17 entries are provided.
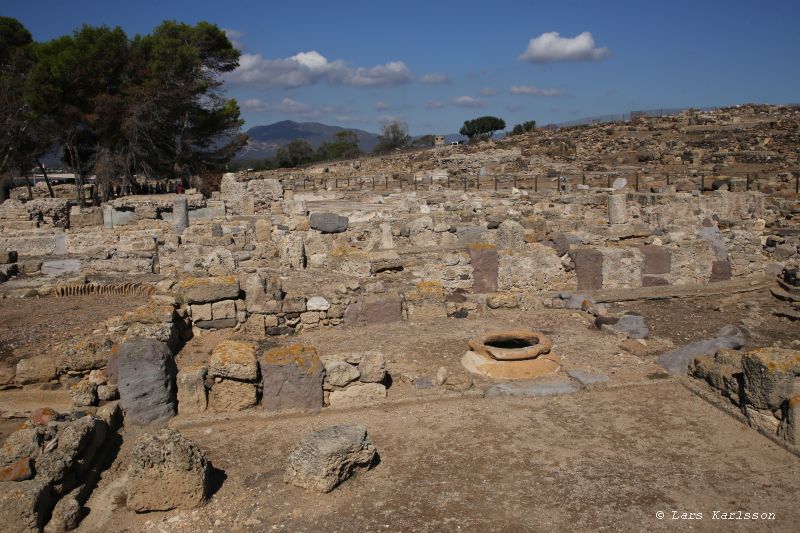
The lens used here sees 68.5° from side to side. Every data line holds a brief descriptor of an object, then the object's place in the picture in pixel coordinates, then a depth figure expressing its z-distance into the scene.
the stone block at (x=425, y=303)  8.88
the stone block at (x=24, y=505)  3.87
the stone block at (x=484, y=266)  10.01
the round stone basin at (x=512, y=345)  6.92
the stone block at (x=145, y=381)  5.70
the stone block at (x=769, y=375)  5.21
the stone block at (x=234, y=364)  5.90
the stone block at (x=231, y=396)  5.98
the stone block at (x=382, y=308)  8.61
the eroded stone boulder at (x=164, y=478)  4.32
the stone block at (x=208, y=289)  7.81
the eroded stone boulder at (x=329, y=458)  4.52
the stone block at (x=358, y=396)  6.11
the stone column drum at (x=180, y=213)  17.28
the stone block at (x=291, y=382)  5.97
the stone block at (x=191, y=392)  5.96
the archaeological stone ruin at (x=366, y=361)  4.54
